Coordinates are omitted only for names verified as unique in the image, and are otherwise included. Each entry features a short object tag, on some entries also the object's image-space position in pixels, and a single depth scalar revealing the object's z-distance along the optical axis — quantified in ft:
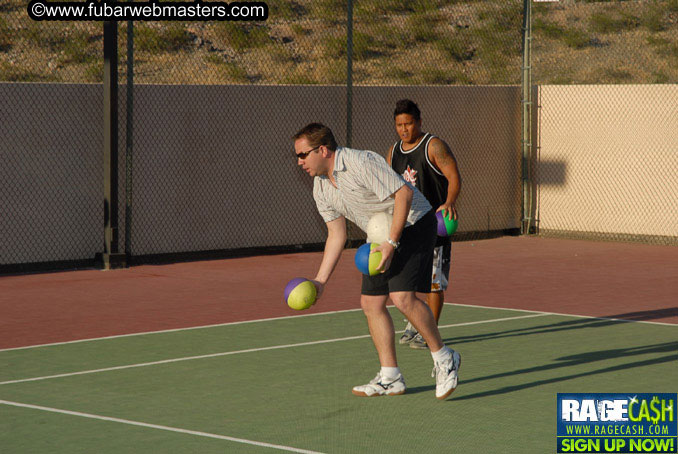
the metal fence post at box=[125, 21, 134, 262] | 52.95
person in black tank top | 32.91
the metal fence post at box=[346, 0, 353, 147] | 59.52
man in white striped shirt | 25.57
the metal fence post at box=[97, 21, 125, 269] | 51.72
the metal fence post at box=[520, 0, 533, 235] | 66.08
